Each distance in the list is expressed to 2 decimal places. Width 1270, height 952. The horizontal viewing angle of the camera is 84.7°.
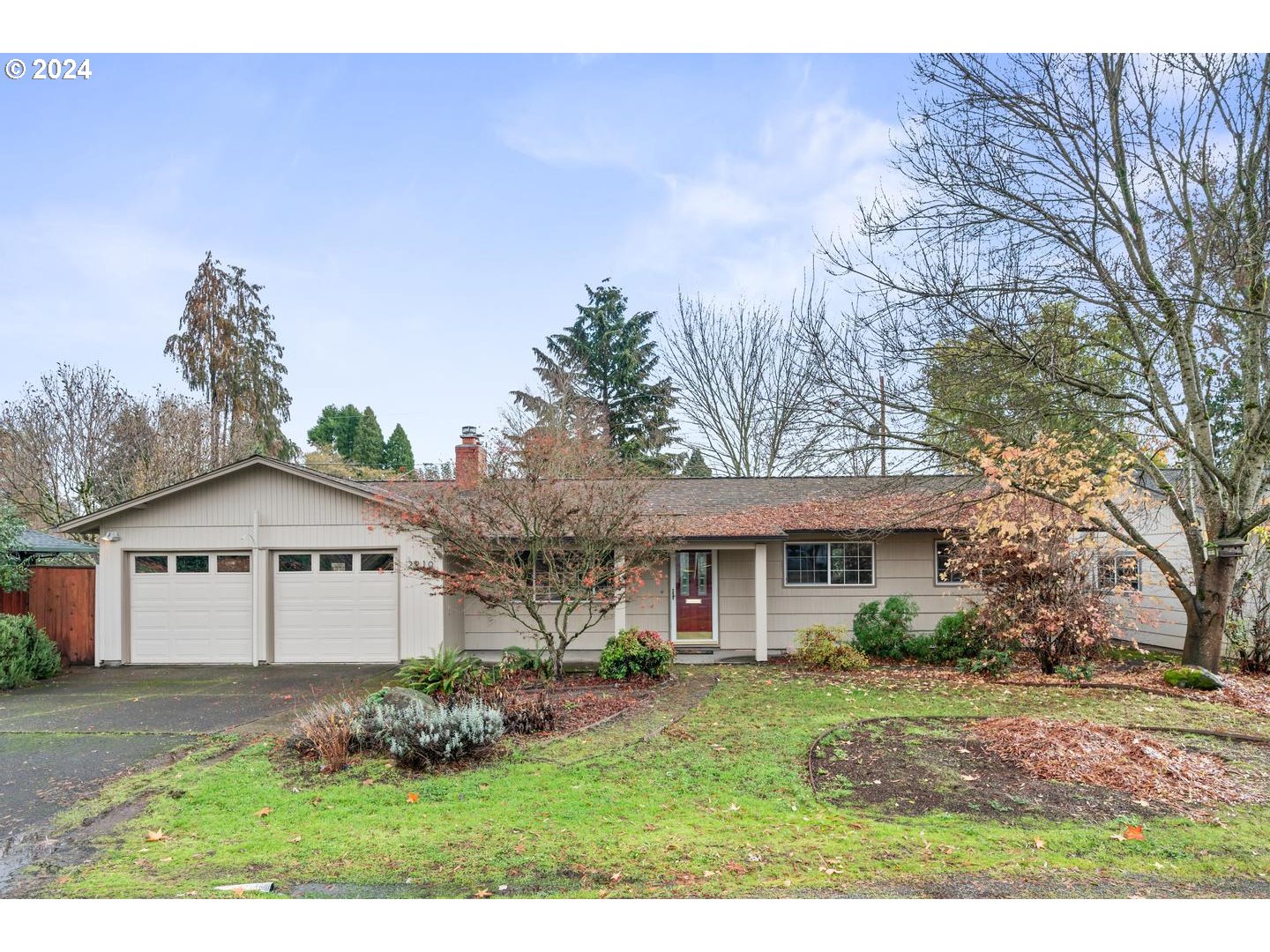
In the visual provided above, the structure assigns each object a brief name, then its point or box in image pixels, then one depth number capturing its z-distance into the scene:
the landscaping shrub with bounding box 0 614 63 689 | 10.93
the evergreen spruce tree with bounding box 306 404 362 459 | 41.81
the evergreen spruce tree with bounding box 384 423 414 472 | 41.25
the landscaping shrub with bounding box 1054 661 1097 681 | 10.15
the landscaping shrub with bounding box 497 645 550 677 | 10.27
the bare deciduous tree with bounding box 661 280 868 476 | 23.56
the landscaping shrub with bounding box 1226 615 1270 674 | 10.73
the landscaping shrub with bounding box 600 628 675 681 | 10.68
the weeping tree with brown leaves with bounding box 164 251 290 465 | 27.12
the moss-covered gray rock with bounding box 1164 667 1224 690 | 9.35
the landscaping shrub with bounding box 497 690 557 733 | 7.38
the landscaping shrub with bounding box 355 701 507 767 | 6.20
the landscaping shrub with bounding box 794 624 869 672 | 11.77
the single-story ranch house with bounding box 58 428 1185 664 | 12.79
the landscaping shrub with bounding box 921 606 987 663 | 11.97
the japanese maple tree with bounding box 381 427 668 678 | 9.38
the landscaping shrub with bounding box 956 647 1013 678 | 10.82
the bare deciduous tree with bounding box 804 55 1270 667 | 9.09
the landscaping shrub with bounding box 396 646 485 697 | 8.55
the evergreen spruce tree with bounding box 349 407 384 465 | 38.81
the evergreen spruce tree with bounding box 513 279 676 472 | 25.95
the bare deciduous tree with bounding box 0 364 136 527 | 20.08
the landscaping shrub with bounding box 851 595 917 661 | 12.41
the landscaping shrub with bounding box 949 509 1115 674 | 10.05
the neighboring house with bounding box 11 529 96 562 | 12.98
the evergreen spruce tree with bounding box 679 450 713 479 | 25.46
